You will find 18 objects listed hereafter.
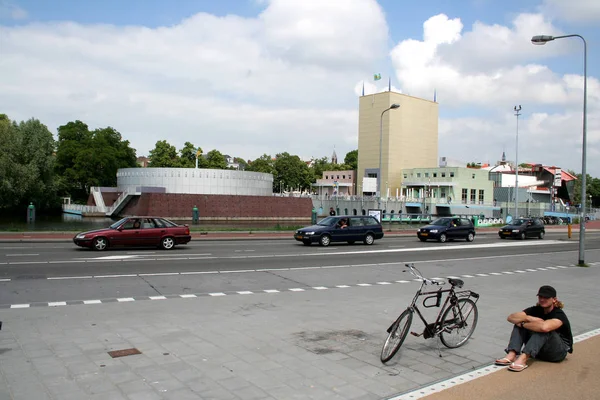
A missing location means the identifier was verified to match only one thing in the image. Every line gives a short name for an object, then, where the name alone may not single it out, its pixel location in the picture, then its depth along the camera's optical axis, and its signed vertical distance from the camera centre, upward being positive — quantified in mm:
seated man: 6062 -1517
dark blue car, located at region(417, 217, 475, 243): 30130 -1396
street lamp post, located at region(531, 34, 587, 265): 19062 +1835
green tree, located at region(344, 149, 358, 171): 155388 +14266
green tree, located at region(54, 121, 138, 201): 77875 +5932
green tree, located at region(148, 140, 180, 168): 96188 +8559
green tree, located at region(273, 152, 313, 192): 125625 +7606
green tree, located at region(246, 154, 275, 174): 125750 +9242
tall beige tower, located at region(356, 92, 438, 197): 101938 +14051
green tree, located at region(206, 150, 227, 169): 105625 +8599
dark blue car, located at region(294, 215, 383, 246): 24844 -1352
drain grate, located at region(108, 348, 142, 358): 6406 -1966
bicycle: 6281 -1558
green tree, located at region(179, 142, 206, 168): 97688 +8762
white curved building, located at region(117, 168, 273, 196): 66188 +2648
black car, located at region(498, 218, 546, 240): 35281 -1428
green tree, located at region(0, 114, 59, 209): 54750 +3565
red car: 19500 -1415
